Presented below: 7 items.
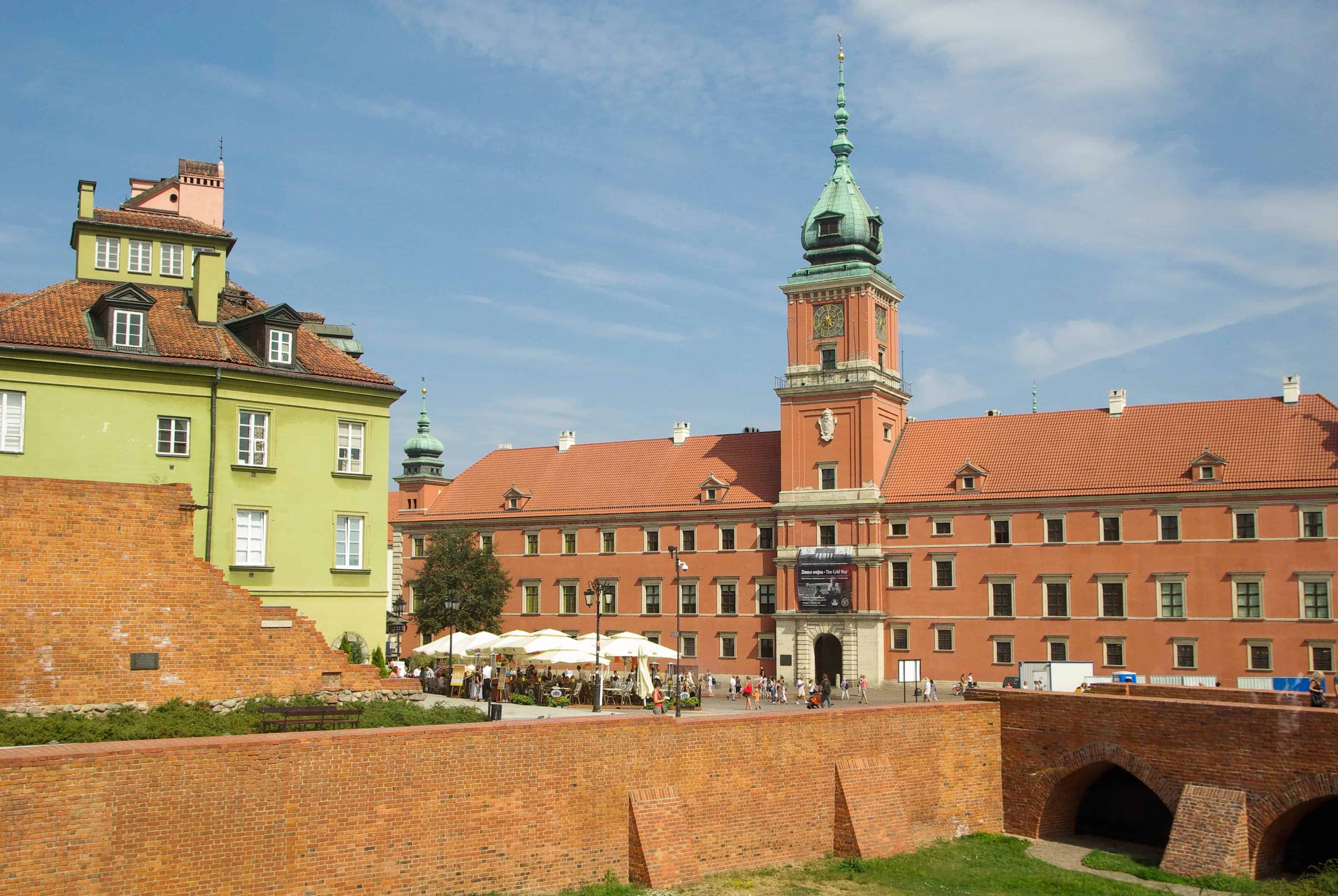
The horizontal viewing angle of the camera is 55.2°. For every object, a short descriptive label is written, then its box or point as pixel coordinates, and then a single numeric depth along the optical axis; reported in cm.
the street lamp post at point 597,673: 3428
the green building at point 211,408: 2814
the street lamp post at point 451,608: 4150
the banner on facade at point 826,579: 5666
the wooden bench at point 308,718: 2227
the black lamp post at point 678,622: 3841
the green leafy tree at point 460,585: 5916
